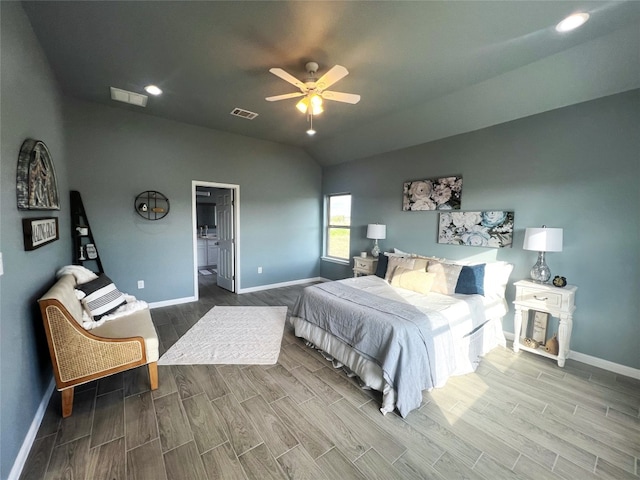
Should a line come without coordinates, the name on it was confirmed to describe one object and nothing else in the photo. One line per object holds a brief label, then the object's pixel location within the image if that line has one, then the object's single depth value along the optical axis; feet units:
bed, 6.49
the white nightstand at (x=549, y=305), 8.15
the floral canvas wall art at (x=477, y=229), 10.23
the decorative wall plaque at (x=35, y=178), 5.55
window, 17.87
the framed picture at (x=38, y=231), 5.62
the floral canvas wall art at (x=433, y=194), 11.74
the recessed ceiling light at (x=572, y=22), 6.07
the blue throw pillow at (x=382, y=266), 12.57
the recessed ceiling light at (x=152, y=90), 9.75
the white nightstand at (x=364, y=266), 14.92
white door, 16.11
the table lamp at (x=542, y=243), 8.29
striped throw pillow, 7.64
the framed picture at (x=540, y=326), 8.98
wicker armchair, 5.70
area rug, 8.64
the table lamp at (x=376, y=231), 14.38
